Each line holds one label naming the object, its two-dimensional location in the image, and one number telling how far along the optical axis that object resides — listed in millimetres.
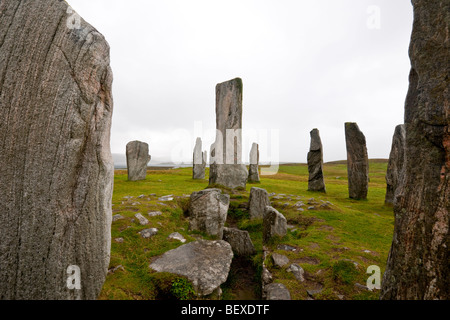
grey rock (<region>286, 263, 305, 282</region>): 4362
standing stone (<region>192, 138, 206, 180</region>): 21078
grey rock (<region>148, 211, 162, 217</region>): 6840
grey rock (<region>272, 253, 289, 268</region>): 4867
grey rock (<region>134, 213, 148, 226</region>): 6143
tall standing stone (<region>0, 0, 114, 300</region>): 2967
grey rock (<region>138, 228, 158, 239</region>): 5531
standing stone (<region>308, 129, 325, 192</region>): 14703
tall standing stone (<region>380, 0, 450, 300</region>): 2676
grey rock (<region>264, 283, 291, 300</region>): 3768
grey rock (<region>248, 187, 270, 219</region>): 8516
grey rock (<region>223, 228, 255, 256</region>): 6422
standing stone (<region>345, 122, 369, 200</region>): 12422
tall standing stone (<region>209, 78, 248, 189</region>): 12453
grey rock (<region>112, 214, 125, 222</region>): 6138
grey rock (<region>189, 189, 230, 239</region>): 6461
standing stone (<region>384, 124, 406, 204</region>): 10539
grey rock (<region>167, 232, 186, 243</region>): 5652
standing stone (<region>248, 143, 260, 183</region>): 19484
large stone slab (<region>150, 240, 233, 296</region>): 4066
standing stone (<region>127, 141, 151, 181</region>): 17250
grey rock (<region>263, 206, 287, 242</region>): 6418
